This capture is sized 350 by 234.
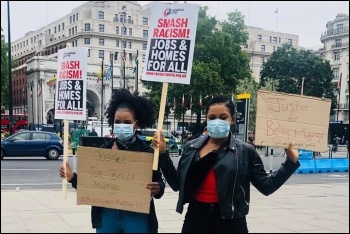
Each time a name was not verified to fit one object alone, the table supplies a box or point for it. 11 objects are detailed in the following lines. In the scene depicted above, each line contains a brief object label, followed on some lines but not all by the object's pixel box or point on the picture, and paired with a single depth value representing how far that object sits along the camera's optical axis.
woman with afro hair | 2.99
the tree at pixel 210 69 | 36.19
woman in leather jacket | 2.91
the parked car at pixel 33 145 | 18.39
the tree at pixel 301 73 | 45.94
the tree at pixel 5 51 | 34.16
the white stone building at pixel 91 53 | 26.09
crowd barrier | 17.22
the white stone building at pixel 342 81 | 45.53
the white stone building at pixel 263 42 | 61.60
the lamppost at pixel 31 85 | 51.21
